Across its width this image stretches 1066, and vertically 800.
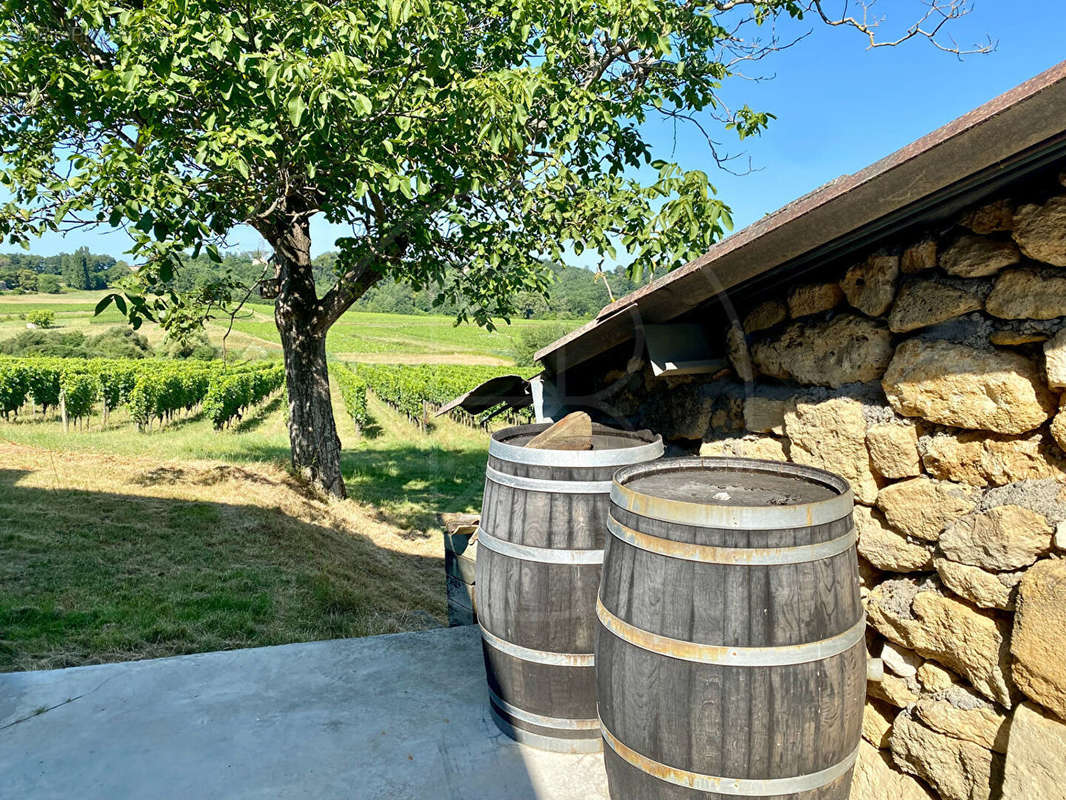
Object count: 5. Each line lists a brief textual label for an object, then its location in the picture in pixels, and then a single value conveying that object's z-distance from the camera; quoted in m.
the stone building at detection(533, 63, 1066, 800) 1.68
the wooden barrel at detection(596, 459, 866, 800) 1.69
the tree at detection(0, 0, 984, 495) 4.58
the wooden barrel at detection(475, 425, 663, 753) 2.41
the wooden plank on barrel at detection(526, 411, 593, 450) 2.62
